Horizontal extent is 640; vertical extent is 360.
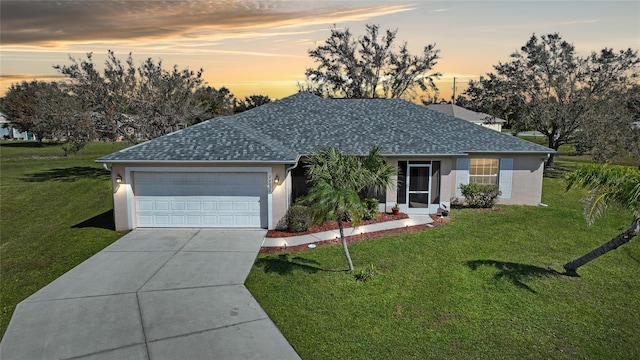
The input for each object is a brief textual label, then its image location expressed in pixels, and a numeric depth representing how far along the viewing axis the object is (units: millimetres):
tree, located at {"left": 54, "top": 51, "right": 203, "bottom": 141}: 26656
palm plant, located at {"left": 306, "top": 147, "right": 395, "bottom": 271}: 9359
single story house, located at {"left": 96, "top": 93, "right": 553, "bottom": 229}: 14047
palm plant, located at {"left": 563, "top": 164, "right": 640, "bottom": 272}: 8305
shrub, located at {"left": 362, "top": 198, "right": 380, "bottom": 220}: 15430
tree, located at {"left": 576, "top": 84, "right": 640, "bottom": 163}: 26719
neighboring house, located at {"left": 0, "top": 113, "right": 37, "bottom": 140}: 73688
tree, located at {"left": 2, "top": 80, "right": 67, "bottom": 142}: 60634
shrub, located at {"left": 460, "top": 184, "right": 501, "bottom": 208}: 17625
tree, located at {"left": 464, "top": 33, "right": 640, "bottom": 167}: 28047
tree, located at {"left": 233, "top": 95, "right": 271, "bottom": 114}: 68025
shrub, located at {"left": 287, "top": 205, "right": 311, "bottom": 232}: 13820
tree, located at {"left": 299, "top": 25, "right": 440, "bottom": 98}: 42188
